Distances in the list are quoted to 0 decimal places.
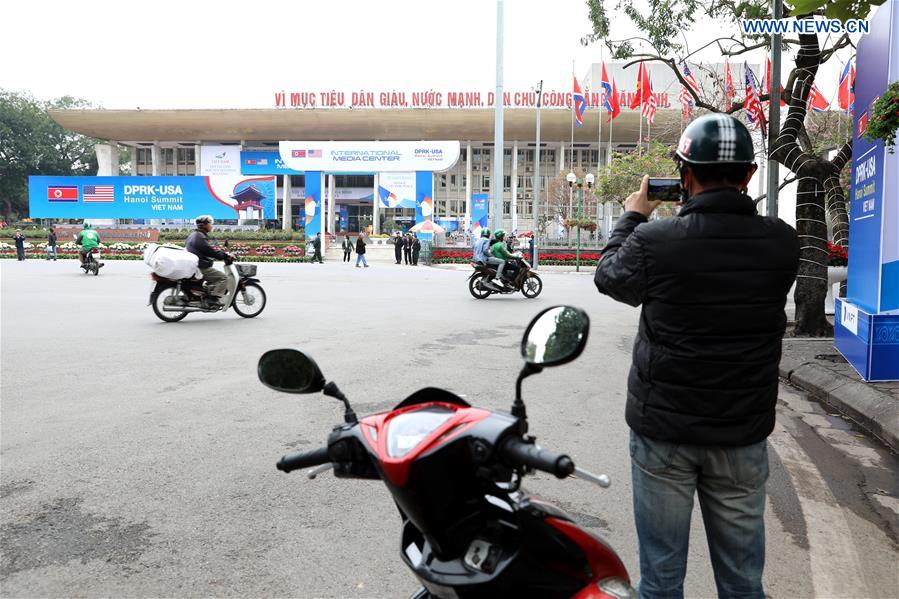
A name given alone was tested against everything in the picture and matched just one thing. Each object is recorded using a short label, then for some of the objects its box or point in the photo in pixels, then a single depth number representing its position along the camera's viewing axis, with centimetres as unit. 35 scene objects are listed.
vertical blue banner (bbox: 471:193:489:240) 4603
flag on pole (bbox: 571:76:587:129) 3367
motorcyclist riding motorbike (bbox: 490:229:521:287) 1634
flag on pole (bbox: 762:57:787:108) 1432
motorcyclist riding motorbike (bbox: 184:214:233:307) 1140
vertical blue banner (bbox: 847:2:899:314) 675
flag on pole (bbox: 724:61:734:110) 1698
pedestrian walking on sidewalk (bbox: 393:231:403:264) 3759
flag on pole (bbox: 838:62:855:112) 1841
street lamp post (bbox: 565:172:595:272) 3193
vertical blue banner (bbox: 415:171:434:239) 4284
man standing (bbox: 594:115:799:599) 200
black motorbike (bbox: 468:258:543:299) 1636
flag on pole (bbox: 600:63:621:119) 3316
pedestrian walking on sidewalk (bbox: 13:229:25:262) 3656
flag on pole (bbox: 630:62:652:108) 2731
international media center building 6394
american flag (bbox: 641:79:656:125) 2783
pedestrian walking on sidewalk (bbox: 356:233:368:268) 3359
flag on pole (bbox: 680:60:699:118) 1471
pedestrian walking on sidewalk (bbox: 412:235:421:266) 3650
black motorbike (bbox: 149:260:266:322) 1123
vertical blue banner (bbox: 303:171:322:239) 4331
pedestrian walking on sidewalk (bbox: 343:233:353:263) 4082
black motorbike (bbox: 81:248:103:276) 2358
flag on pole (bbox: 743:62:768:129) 1684
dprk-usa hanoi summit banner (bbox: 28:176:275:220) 5422
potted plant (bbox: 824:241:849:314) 1181
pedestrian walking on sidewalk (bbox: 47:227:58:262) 3825
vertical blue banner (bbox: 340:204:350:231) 7849
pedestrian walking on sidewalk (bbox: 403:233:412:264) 3738
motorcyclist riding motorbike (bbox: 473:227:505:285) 1642
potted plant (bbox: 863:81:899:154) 529
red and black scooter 139
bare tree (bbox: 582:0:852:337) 992
